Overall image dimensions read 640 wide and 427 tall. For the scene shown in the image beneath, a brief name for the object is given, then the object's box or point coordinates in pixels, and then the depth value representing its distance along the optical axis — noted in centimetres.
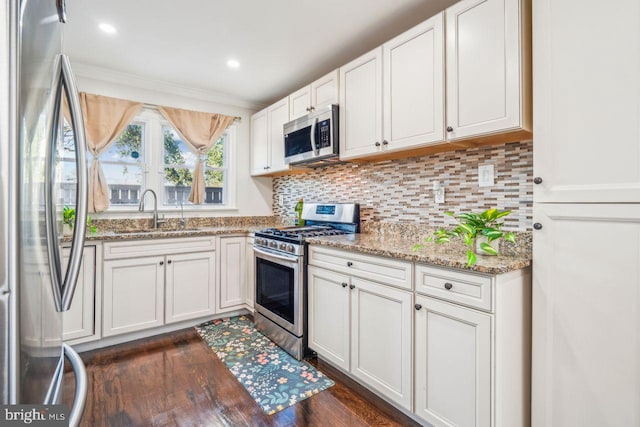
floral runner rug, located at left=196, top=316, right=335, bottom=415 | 196
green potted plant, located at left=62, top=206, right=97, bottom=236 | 259
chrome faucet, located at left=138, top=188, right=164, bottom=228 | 322
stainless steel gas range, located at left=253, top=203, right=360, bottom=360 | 242
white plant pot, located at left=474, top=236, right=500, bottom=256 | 168
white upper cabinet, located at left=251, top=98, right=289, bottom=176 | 331
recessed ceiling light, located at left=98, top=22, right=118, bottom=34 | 225
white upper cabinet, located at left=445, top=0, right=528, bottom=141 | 151
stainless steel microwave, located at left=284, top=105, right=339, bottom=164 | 256
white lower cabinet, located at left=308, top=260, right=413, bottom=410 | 173
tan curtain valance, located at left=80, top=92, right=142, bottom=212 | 294
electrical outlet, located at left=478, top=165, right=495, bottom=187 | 192
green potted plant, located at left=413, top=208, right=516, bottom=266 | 155
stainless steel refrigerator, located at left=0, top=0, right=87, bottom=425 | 50
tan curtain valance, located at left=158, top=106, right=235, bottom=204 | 341
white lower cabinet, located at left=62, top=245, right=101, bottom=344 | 247
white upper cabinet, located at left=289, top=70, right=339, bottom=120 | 261
